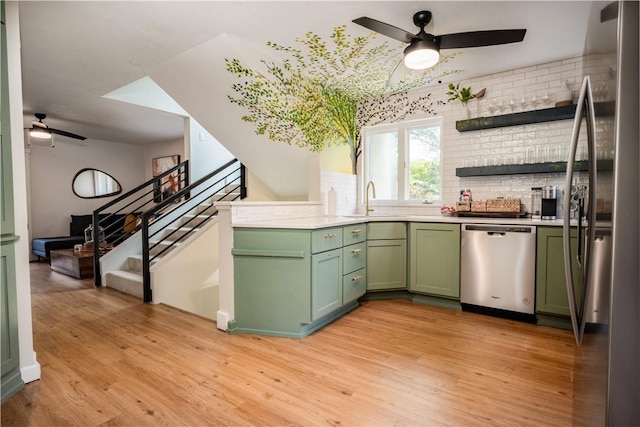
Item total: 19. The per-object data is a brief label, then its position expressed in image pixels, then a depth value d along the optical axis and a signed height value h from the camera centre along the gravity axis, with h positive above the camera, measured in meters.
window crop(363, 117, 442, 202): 3.82 +0.53
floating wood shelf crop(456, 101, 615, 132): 2.94 +0.82
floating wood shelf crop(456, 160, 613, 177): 2.97 +0.32
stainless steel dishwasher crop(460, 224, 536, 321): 2.68 -0.61
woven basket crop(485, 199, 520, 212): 3.11 -0.05
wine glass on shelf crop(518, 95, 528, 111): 3.19 +0.99
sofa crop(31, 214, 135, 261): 5.61 -0.66
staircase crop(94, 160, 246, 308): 3.47 -0.70
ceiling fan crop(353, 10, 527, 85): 2.07 +1.12
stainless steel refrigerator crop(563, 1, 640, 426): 0.64 -0.07
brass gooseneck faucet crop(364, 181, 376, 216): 3.78 +0.03
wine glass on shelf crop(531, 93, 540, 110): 3.14 +0.99
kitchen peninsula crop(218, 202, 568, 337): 2.44 -0.57
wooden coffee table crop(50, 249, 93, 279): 4.47 -0.87
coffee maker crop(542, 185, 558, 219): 2.88 -0.03
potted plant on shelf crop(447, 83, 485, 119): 3.43 +1.18
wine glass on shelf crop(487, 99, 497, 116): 3.32 +1.00
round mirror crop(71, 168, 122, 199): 6.70 +0.42
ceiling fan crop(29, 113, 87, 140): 4.73 +1.14
